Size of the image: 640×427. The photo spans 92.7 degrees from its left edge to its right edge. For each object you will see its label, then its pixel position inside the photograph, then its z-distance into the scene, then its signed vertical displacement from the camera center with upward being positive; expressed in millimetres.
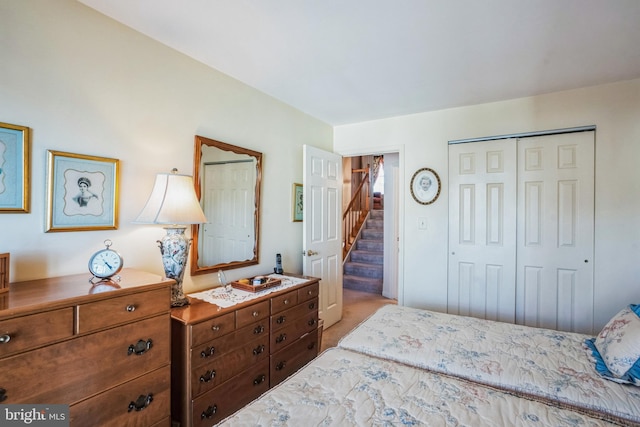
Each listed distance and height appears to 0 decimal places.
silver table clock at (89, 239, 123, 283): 1446 -254
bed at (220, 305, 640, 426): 1133 -749
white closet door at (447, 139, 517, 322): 2943 -145
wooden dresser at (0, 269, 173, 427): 1079 -552
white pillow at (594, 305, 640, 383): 1338 -611
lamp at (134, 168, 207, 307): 1713 -18
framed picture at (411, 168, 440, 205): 3258 +308
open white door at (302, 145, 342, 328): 3135 -138
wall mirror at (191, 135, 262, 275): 2217 +60
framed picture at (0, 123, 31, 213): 1357 +192
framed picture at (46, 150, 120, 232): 1516 +99
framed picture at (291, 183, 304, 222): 3150 +115
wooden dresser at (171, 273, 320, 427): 1641 -868
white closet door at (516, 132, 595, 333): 2650 -143
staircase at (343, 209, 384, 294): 5391 -919
